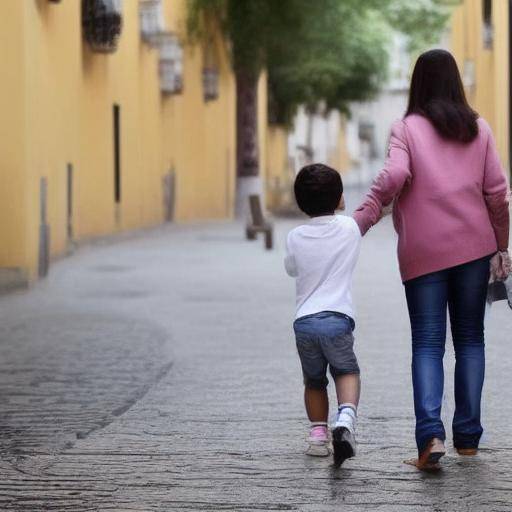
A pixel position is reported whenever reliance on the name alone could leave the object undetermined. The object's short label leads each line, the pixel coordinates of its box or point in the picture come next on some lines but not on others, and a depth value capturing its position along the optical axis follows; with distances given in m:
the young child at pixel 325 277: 10.34
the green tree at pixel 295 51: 56.46
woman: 10.32
